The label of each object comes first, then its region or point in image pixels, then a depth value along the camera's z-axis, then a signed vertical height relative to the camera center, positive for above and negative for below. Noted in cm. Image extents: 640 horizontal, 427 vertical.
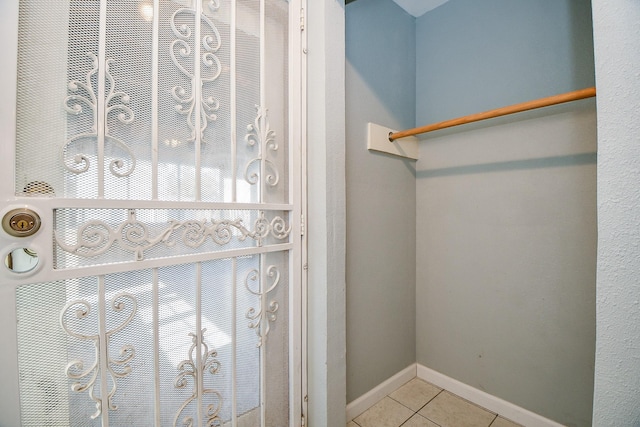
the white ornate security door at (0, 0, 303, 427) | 64 +1
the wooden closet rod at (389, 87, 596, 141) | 94 +46
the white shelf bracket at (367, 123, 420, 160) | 141 +44
